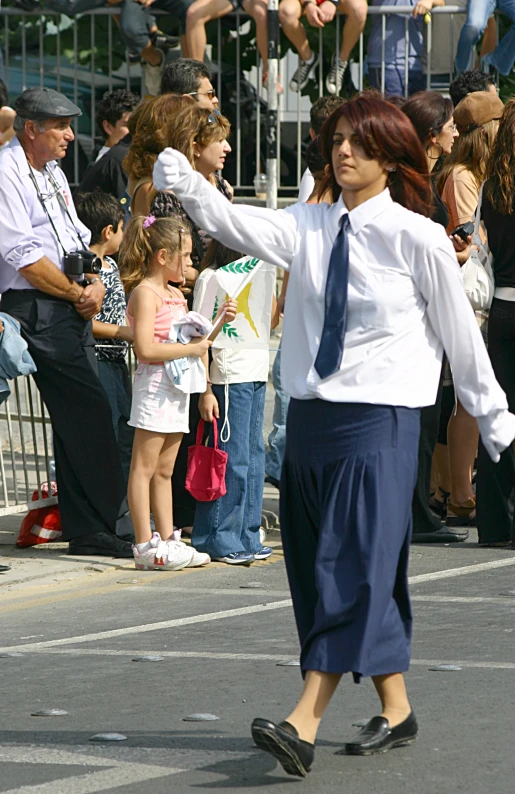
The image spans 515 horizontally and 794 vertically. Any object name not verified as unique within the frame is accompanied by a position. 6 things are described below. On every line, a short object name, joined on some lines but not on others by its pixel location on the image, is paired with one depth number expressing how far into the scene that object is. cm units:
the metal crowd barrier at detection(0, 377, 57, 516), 1582
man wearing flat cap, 1450
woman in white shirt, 844
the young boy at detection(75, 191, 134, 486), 1594
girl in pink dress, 1455
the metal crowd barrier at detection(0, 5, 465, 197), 2631
